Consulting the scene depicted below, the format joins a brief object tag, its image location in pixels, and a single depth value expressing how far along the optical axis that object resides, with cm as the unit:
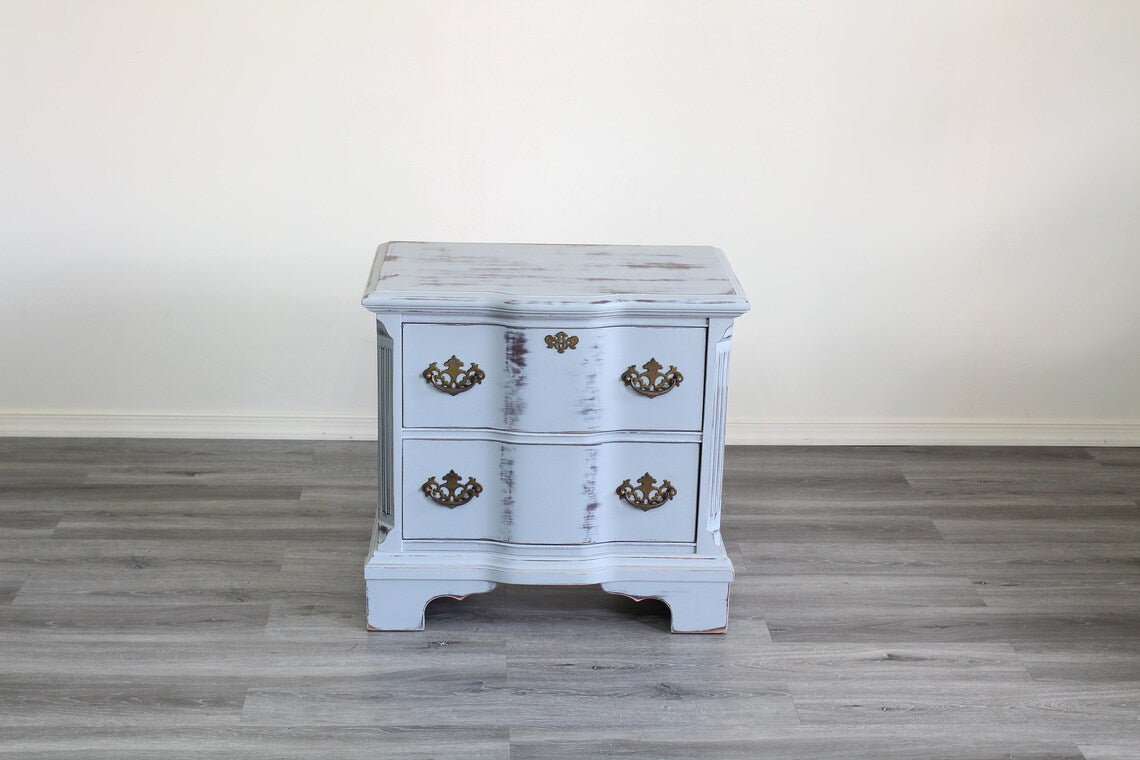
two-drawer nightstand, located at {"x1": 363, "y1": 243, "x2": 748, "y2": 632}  222
